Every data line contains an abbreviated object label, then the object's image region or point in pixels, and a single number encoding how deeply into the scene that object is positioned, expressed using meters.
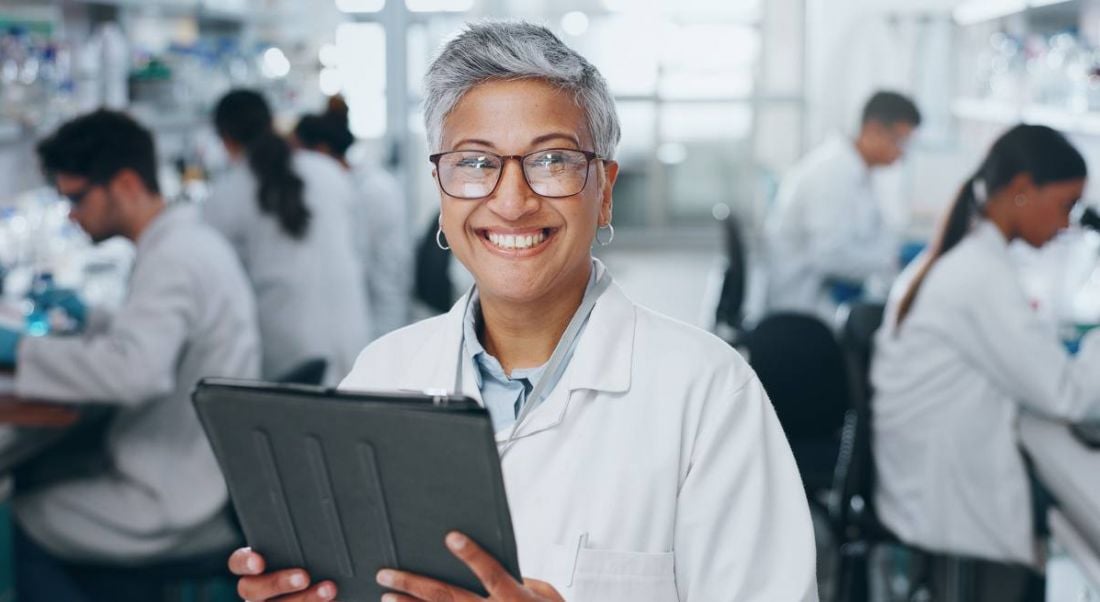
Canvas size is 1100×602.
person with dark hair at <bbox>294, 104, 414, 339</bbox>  4.43
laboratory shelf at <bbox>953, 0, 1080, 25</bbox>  3.64
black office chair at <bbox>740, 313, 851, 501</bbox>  2.81
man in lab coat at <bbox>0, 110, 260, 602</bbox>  2.26
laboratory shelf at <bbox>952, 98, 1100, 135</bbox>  3.26
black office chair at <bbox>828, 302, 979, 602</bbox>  2.50
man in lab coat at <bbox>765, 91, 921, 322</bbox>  4.28
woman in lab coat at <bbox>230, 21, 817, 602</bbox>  1.11
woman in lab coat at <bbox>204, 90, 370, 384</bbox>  3.42
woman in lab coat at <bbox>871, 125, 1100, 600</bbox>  2.28
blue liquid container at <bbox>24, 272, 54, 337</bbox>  2.71
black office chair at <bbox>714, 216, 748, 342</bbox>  4.04
